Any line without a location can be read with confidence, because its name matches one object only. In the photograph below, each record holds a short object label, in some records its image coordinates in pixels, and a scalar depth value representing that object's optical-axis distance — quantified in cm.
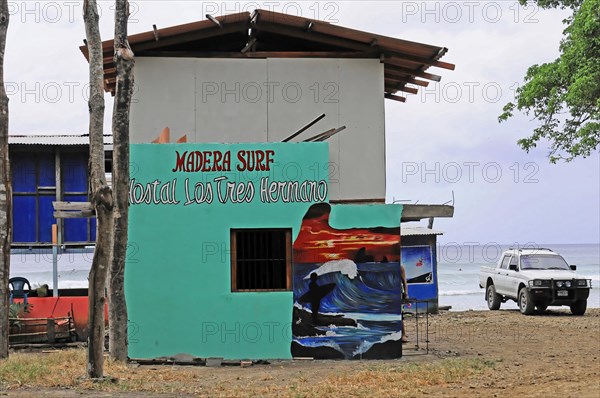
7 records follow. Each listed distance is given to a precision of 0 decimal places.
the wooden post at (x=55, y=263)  2395
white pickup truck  2961
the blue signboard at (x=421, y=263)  3055
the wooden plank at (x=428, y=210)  1866
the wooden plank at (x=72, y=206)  1844
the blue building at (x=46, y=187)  2538
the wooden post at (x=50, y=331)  2234
